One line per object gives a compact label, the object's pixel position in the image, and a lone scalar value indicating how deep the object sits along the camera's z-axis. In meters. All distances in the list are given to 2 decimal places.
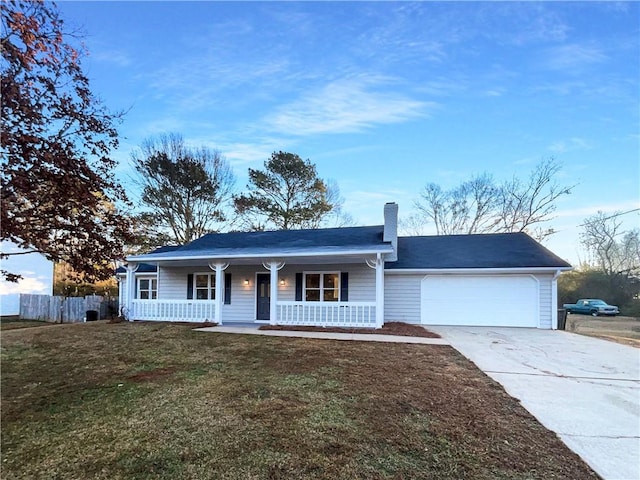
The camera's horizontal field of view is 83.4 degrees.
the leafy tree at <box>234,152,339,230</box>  25.47
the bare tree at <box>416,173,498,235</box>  28.84
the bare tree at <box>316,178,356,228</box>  28.17
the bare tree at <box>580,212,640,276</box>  32.00
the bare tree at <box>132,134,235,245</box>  23.36
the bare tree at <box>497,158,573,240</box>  26.31
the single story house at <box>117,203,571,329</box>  12.84
